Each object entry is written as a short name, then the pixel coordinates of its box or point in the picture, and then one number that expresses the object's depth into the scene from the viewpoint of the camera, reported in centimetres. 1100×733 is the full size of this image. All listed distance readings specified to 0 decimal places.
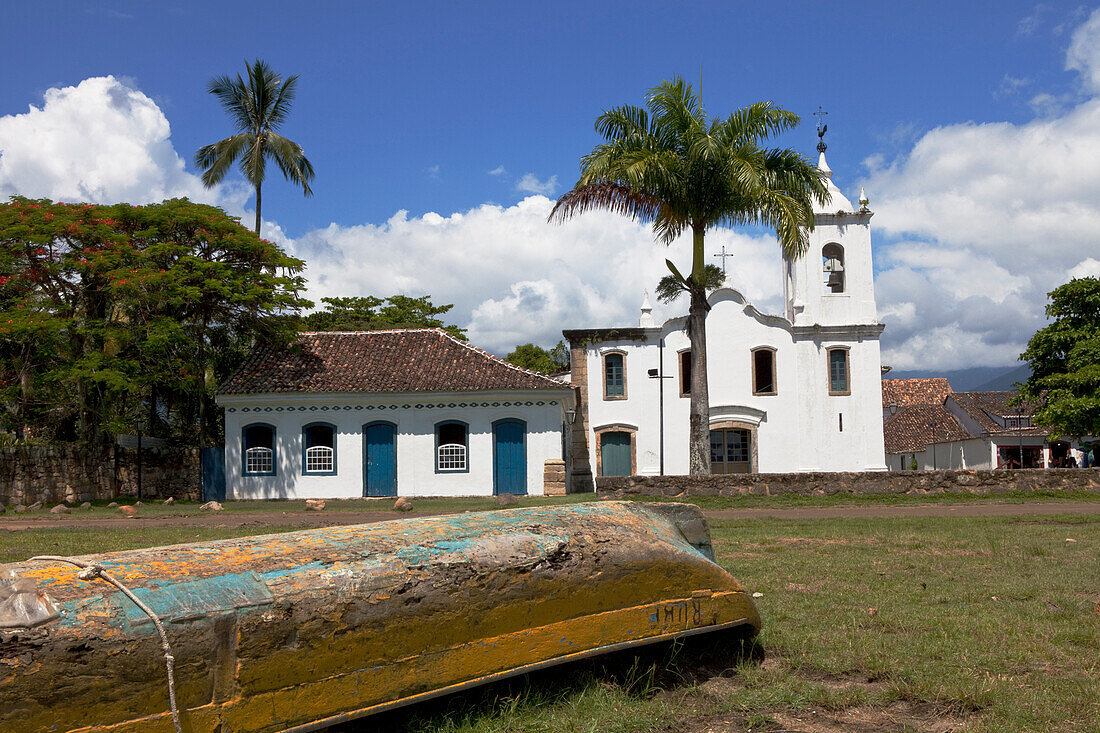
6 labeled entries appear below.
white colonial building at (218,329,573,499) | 2433
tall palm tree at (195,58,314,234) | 3112
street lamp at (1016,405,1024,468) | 4044
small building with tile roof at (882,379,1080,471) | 4100
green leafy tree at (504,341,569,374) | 4978
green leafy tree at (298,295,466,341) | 3906
